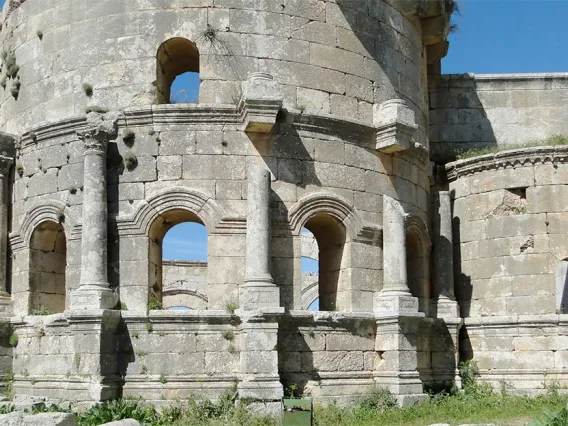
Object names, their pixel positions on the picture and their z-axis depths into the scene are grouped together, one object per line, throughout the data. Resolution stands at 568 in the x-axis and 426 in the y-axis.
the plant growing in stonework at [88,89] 14.80
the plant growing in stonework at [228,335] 13.70
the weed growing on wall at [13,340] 15.05
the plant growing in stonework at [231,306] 13.72
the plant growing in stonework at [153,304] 13.93
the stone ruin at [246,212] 13.68
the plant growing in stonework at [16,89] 16.08
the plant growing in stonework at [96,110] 14.55
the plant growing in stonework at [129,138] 14.41
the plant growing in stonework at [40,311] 15.06
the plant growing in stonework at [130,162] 14.33
